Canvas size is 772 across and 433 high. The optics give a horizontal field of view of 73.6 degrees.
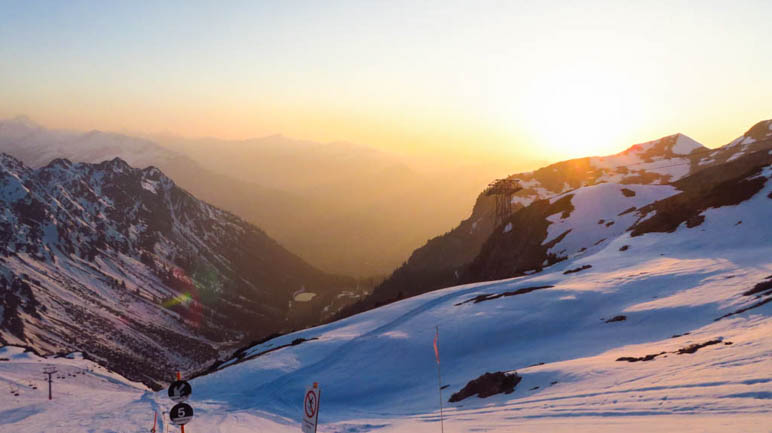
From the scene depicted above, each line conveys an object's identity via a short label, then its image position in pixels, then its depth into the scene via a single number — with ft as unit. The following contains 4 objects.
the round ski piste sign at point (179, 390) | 56.44
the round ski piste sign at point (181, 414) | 57.11
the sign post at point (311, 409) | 53.42
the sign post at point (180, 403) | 56.59
